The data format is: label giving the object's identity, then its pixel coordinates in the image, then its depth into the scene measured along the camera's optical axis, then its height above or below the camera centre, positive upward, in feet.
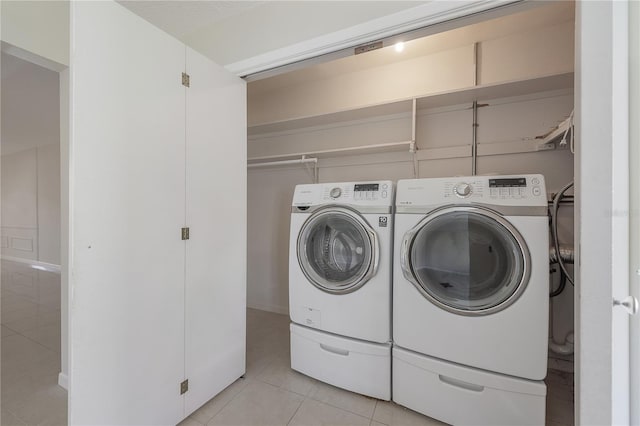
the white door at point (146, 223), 3.10 -0.18
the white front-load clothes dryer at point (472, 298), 3.83 -1.43
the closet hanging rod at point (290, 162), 7.91 +1.63
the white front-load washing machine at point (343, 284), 4.85 -1.48
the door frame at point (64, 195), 5.12 +0.34
